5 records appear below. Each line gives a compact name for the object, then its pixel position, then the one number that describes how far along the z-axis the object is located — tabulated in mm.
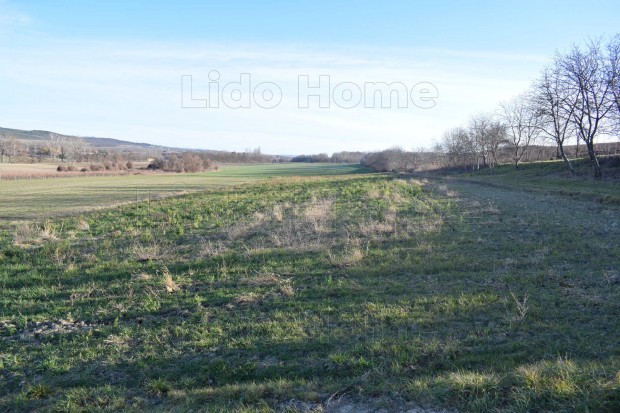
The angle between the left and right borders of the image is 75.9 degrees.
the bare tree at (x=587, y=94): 36938
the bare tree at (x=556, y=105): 39938
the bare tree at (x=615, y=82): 34150
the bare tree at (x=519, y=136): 66938
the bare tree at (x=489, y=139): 69500
